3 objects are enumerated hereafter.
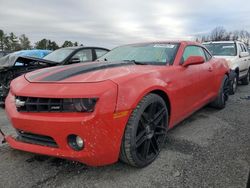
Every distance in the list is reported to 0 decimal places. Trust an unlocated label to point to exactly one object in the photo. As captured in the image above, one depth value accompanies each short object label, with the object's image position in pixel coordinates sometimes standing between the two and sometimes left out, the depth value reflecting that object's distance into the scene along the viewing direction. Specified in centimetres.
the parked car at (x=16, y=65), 361
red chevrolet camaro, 161
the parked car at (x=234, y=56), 530
